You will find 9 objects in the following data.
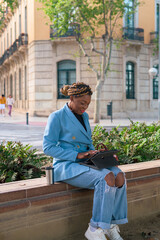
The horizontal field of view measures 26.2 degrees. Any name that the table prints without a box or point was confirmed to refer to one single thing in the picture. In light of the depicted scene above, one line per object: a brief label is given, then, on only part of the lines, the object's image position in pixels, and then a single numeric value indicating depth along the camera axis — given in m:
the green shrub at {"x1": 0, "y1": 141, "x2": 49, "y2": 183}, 3.74
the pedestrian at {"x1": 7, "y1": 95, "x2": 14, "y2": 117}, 26.80
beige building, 24.94
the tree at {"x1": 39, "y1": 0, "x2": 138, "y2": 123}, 18.17
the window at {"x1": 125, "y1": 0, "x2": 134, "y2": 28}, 25.69
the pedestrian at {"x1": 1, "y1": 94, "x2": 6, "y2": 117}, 25.69
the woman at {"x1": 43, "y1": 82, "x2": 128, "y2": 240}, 3.25
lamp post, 21.30
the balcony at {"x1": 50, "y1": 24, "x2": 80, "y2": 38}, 24.64
